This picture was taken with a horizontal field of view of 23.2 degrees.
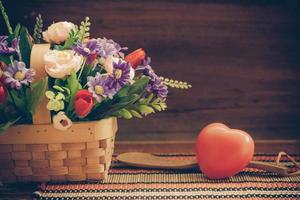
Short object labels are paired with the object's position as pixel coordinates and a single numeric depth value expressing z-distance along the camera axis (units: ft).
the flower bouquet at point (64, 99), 2.61
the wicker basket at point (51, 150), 2.70
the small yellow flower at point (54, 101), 2.59
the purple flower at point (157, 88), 2.83
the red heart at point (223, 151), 2.75
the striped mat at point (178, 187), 2.69
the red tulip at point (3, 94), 2.58
